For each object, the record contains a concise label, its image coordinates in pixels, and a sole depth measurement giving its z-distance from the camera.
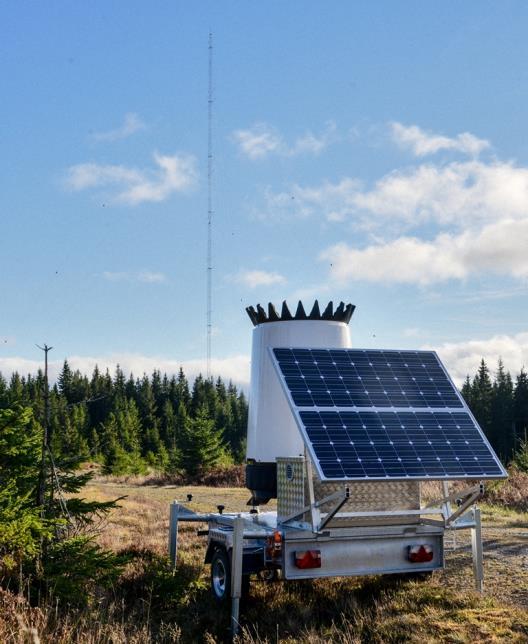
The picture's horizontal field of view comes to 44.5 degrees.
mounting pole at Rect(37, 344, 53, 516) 8.75
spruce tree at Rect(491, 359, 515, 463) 92.12
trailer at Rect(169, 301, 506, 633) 9.05
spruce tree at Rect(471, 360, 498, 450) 93.59
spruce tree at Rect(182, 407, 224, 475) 41.09
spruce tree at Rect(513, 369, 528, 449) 92.69
